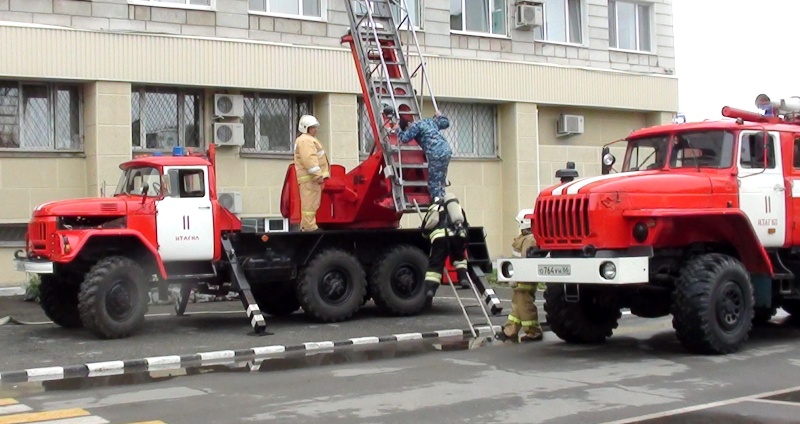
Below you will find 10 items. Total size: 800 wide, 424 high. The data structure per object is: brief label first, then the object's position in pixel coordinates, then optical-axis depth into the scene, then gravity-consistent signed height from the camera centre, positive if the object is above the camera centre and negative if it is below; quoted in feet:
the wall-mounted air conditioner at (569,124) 82.02 +7.53
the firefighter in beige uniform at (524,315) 42.91 -3.87
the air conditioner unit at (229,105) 66.33 +7.93
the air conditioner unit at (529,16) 79.05 +15.50
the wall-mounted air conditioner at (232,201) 66.74 +1.85
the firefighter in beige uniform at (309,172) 49.39 +2.64
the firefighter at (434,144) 48.73 +3.72
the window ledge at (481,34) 76.66 +13.98
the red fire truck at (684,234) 36.63 -0.59
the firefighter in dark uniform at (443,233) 44.53 -0.41
